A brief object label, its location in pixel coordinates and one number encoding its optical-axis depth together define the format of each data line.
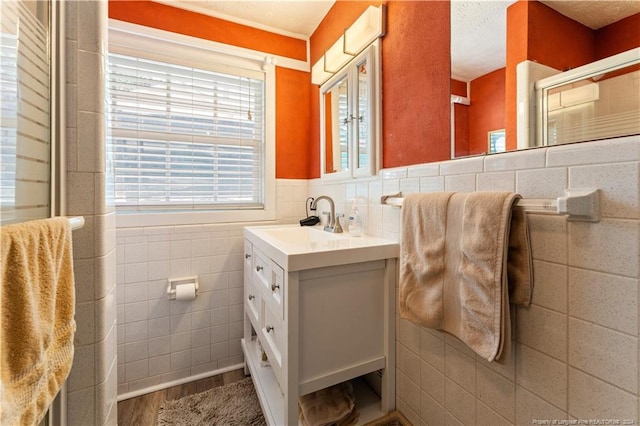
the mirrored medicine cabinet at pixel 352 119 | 1.40
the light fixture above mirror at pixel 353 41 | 1.33
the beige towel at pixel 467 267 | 0.72
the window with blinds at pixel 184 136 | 1.65
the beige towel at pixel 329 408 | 1.09
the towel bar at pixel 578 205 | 0.61
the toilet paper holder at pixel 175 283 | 1.67
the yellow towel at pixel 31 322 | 0.43
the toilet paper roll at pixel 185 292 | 1.65
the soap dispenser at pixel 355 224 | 1.44
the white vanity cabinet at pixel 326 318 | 0.98
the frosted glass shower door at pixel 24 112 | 0.52
